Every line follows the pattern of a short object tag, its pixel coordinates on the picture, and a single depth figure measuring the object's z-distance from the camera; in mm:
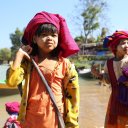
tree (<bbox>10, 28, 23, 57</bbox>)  66200
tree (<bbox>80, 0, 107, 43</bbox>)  42844
